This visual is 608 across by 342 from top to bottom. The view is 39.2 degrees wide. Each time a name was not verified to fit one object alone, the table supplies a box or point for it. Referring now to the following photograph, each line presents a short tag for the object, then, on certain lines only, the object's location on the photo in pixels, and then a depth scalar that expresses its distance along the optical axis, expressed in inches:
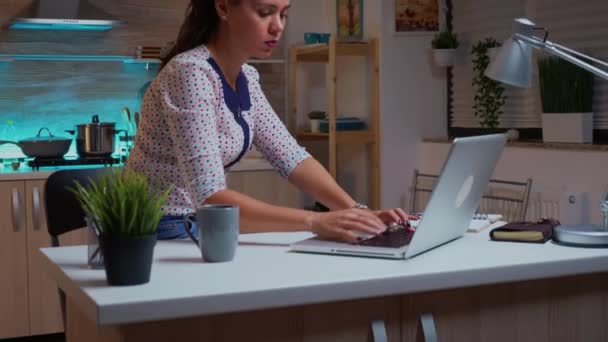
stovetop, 173.8
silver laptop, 62.9
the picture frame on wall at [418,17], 182.9
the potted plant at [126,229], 55.7
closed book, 74.2
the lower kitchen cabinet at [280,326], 55.4
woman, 75.0
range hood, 179.2
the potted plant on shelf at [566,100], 141.9
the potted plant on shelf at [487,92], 167.3
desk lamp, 74.7
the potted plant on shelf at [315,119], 196.1
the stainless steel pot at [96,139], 179.3
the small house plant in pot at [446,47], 179.2
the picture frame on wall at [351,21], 189.2
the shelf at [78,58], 185.5
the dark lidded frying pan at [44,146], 173.5
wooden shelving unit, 182.2
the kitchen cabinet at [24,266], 163.9
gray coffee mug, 64.2
